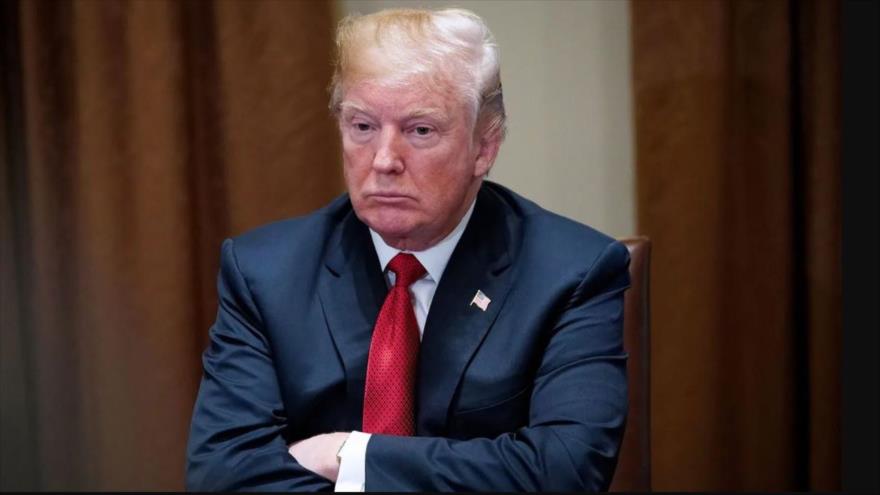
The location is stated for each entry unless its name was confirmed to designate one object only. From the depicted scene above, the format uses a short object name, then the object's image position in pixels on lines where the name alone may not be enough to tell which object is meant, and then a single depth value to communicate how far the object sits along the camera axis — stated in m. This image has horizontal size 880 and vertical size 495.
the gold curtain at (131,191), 5.61
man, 3.40
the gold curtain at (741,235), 5.59
